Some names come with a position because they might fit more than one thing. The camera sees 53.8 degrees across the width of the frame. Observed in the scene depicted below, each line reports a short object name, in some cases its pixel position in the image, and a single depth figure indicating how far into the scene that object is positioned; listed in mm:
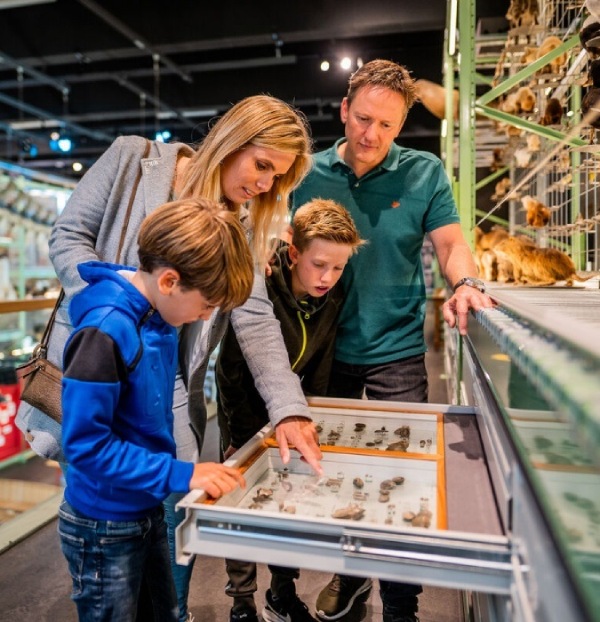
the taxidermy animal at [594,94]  1493
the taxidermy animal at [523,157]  4367
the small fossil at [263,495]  1154
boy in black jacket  1797
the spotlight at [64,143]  9688
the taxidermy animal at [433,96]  5551
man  1956
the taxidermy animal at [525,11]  3545
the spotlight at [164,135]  8938
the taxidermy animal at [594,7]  1451
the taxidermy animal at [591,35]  1511
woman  1435
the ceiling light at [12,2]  4840
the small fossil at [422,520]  963
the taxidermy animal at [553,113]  3352
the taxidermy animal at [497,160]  6115
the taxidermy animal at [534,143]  3819
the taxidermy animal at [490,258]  3053
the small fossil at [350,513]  1051
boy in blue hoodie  1091
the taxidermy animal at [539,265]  2641
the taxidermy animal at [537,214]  3580
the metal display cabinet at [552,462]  544
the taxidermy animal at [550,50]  3074
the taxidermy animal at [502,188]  6111
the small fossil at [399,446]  1351
